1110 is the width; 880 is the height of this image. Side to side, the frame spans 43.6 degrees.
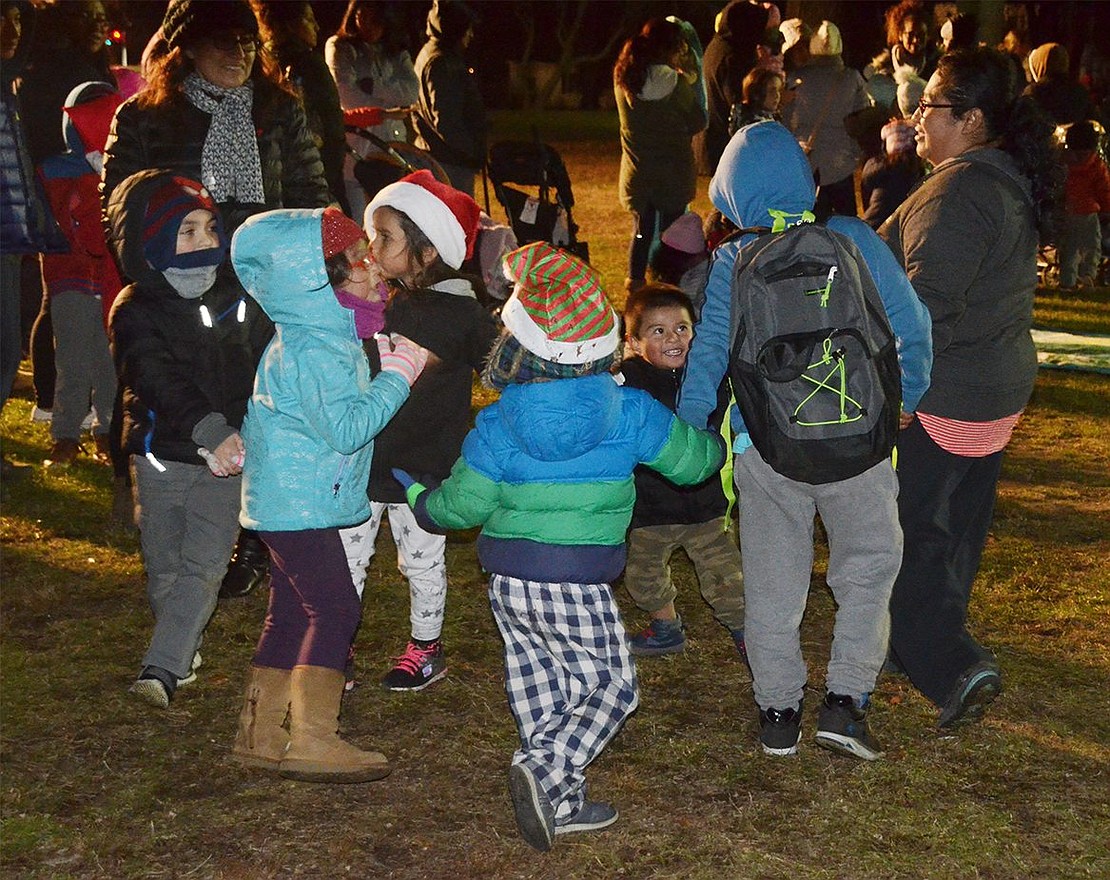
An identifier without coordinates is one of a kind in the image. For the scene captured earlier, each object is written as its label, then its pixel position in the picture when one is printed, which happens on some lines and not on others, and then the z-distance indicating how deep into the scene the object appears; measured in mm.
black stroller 11281
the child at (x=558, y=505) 3812
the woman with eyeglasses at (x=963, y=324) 4391
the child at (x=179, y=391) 4453
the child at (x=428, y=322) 4625
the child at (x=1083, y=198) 12977
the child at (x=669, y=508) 4977
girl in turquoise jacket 4020
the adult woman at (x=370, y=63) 9625
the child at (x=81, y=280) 6863
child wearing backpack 3994
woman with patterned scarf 5363
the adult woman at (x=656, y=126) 9797
